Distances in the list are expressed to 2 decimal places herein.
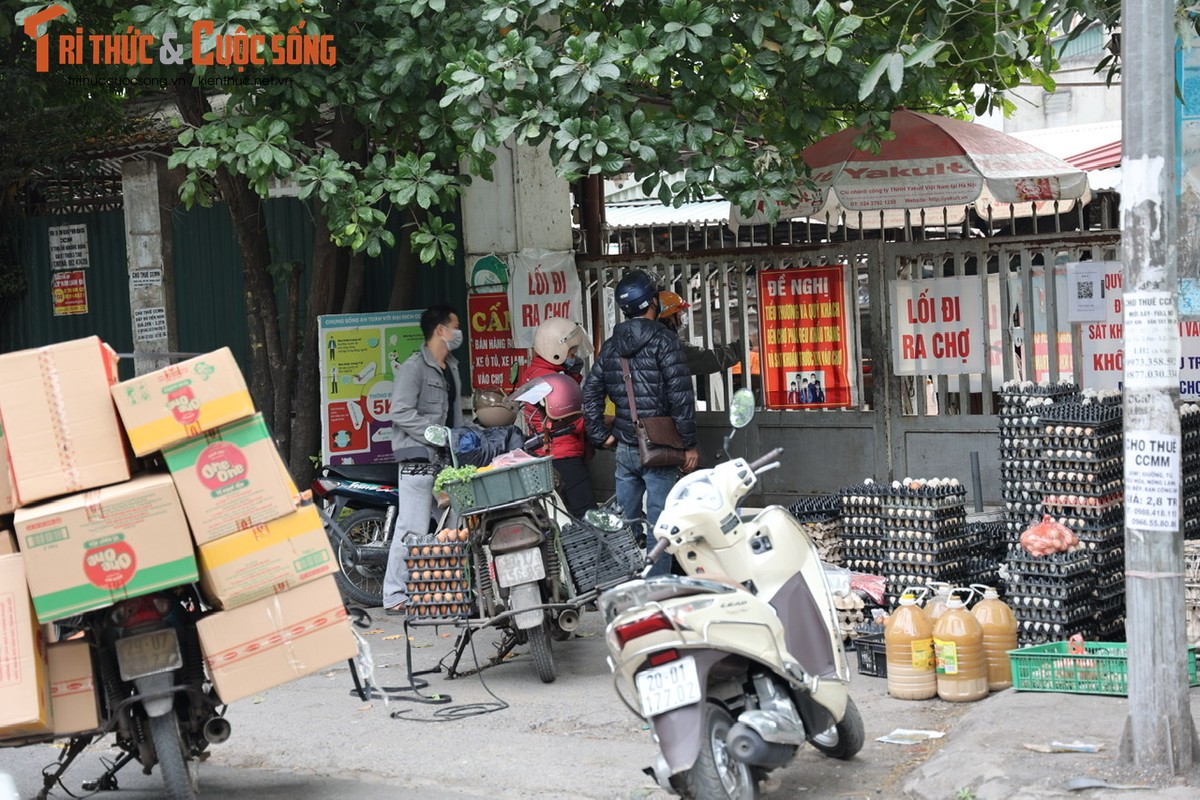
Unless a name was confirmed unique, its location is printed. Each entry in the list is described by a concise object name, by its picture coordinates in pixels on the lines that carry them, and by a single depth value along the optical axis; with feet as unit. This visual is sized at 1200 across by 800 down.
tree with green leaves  25.03
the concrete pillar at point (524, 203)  35.70
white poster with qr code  28.96
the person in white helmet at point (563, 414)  29.86
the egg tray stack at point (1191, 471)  23.85
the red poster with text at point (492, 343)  36.17
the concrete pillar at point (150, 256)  40.63
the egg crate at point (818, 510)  28.07
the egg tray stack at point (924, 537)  24.86
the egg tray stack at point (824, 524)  27.86
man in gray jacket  29.45
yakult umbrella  29.32
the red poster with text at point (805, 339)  32.27
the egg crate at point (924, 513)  24.88
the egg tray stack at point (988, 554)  25.48
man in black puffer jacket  27.66
